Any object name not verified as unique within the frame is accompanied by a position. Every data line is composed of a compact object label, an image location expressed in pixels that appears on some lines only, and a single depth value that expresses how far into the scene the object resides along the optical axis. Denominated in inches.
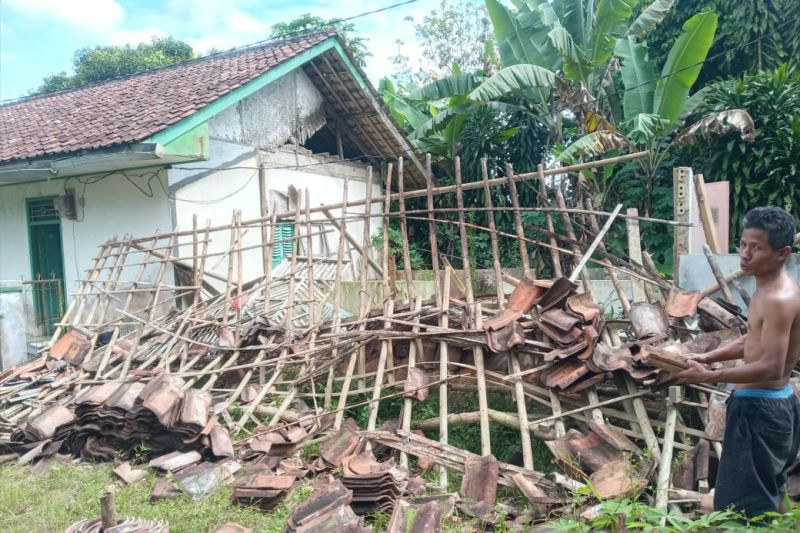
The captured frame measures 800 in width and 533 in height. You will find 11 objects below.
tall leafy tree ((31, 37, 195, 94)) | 868.6
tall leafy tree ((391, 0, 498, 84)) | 740.6
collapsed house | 323.3
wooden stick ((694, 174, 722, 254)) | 221.0
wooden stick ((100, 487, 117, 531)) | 131.1
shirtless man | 97.6
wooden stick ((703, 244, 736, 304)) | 191.5
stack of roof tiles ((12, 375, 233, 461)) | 195.2
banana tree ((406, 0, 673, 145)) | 375.2
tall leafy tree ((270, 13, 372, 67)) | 709.3
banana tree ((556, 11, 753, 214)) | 346.4
